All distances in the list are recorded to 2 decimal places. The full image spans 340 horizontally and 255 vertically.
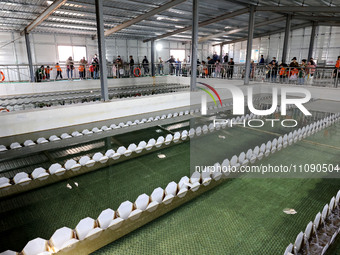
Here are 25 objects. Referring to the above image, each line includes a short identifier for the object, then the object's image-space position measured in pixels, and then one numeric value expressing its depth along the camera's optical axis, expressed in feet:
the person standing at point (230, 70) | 58.03
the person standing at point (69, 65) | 57.63
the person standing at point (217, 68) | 59.98
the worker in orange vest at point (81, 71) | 59.01
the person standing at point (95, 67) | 59.60
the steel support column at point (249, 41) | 46.52
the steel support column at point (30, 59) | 52.37
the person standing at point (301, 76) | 46.22
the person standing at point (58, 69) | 57.60
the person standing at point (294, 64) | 47.24
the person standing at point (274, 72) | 50.70
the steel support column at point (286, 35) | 55.26
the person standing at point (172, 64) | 73.57
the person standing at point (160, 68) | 78.36
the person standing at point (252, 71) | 55.34
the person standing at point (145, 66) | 72.36
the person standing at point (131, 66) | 67.31
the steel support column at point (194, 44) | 38.40
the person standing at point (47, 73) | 56.67
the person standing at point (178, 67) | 72.63
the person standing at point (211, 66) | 61.62
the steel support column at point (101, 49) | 30.27
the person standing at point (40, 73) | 55.47
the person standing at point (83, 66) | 59.06
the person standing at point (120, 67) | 63.58
